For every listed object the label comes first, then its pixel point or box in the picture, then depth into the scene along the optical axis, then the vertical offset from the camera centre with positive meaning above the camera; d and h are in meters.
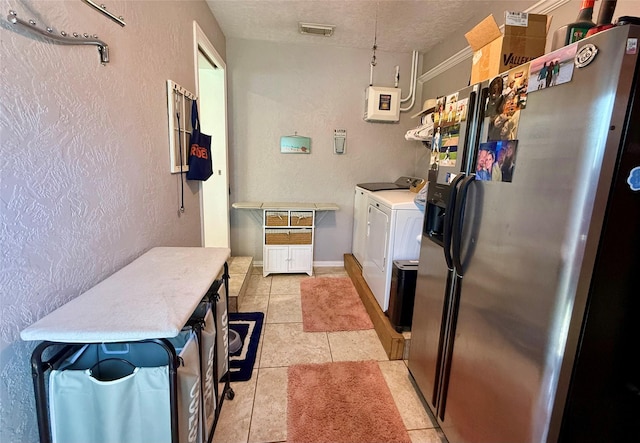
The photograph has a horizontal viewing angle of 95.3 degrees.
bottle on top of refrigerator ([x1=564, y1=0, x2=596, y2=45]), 0.97 +0.51
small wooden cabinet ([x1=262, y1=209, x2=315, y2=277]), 3.44 -0.86
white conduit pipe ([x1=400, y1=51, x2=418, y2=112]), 3.50 +1.07
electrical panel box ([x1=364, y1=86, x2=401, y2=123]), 3.38 +0.78
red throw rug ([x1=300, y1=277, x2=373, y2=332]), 2.58 -1.35
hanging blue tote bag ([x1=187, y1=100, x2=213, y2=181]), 2.14 +0.07
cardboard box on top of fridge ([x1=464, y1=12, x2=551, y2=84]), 1.26 +0.59
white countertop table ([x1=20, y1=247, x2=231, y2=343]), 0.79 -0.46
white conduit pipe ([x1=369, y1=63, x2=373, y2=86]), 3.48 +1.12
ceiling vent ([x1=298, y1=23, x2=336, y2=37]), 2.87 +1.38
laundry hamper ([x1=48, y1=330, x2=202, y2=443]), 0.83 -0.70
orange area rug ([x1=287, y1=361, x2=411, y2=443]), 1.54 -1.37
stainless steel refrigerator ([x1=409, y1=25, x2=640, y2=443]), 0.75 -0.23
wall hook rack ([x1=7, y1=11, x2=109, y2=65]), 0.80 +0.39
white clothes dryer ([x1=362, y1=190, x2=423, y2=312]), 2.34 -0.52
